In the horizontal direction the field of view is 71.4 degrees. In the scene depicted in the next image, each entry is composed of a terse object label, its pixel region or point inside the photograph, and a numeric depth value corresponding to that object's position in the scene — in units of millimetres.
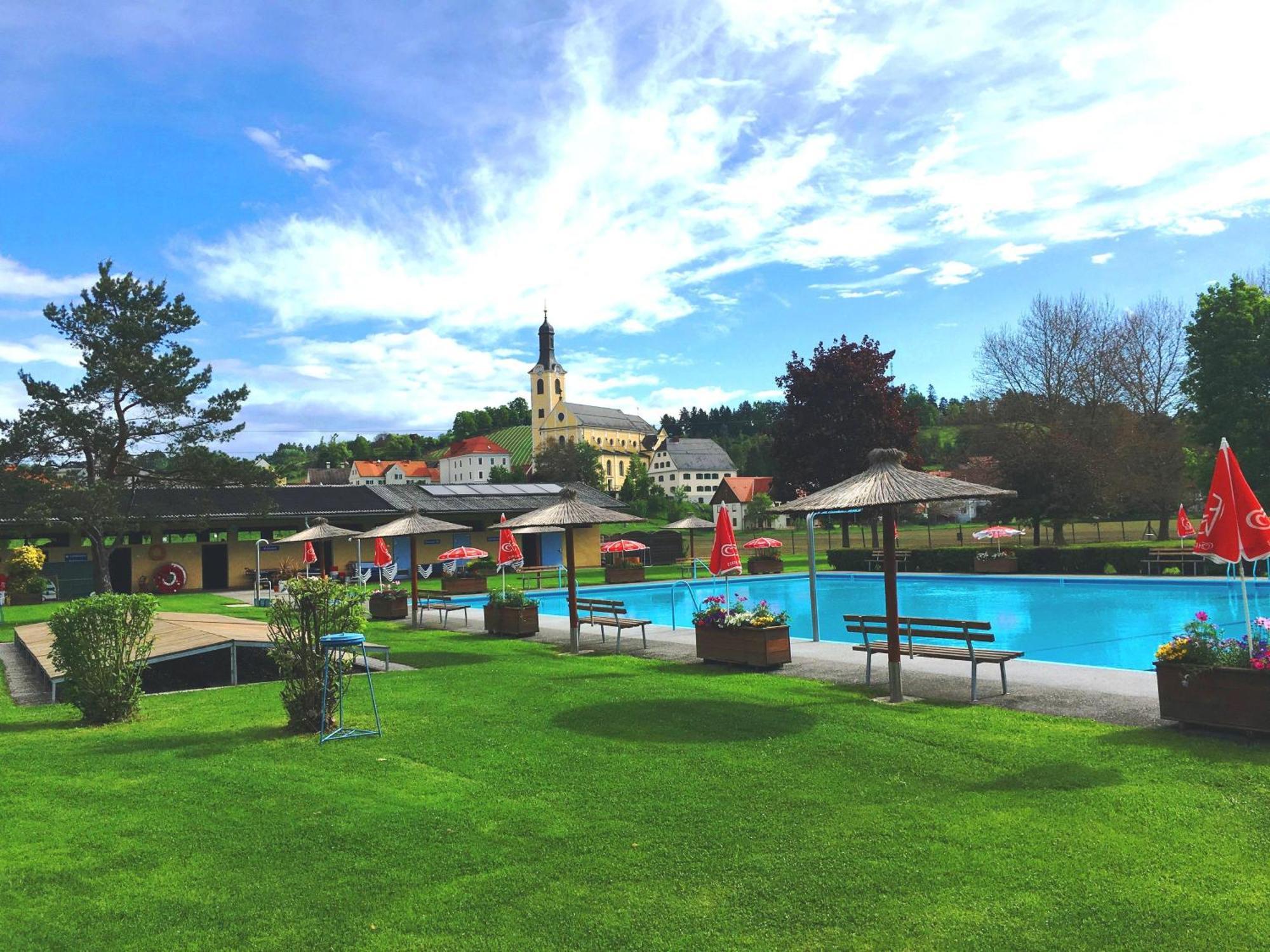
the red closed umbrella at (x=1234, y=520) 7426
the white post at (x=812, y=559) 14902
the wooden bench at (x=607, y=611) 14859
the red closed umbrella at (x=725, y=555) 12750
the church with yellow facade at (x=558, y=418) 125875
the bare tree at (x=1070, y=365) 41375
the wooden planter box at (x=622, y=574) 32656
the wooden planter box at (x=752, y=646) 11711
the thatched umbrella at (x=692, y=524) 30453
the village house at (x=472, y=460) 139875
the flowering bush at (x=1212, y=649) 7336
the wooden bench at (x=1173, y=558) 26281
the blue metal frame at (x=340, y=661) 8055
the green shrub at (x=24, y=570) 28094
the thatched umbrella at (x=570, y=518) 14062
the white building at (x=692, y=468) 126375
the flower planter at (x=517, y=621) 16812
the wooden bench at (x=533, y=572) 32612
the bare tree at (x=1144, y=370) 41719
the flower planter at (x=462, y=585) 28344
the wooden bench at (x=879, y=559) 33562
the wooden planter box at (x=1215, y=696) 7039
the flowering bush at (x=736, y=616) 11977
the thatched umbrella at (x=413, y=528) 18688
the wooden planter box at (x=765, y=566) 34312
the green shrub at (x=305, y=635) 8469
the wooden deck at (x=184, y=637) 11734
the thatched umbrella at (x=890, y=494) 9352
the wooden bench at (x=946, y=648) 9656
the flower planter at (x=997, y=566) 30281
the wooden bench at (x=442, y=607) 18844
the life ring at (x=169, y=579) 32156
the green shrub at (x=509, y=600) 17047
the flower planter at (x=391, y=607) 20984
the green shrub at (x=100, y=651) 9008
